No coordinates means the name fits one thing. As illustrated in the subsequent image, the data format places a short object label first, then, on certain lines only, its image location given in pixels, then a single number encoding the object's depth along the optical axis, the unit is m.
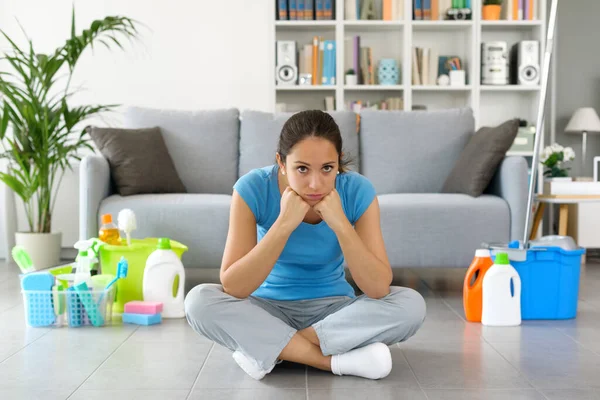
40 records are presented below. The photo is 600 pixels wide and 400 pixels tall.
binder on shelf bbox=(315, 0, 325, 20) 5.04
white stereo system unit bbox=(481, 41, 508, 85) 5.09
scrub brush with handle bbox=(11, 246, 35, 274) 2.81
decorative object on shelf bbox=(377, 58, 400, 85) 5.15
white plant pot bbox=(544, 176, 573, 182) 4.84
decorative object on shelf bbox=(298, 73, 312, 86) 5.09
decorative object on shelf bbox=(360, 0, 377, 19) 5.08
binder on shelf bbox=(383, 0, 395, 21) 5.08
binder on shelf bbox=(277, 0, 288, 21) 5.03
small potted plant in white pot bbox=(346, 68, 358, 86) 5.12
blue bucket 2.77
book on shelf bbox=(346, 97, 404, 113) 5.15
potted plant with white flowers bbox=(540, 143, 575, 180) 4.85
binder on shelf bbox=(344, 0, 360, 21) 5.08
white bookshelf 5.06
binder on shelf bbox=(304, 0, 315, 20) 5.04
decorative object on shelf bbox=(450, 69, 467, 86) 5.12
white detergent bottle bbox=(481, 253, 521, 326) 2.70
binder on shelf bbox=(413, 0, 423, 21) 5.08
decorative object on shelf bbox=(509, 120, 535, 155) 5.12
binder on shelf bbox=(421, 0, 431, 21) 5.08
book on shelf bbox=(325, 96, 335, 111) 5.14
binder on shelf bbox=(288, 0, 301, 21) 5.04
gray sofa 3.31
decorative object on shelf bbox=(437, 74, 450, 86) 5.13
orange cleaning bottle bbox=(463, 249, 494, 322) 2.78
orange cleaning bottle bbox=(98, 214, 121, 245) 2.99
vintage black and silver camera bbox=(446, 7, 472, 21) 5.06
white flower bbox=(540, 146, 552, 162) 4.86
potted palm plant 4.12
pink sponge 2.75
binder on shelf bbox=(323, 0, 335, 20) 5.04
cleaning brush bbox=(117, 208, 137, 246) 3.04
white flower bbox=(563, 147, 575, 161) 4.87
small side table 4.48
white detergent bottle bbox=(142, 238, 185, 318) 2.84
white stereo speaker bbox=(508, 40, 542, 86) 5.06
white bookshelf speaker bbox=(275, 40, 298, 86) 5.04
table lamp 5.29
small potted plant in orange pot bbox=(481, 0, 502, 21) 5.06
